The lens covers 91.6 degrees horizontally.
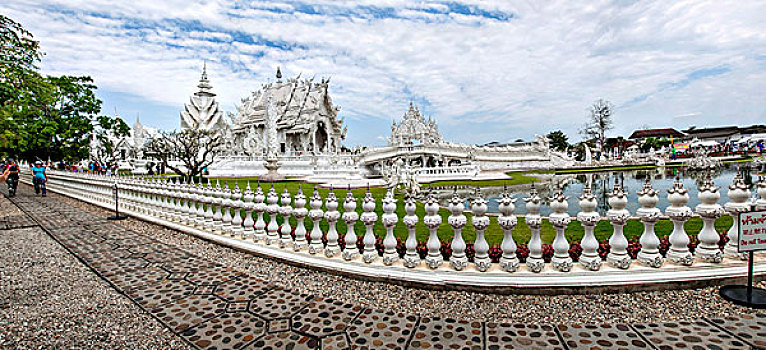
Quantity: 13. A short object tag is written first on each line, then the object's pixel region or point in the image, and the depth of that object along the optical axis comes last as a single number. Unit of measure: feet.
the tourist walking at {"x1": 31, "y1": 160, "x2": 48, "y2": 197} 61.16
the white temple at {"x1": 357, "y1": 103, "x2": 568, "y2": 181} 86.44
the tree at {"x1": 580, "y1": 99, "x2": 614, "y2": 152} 176.35
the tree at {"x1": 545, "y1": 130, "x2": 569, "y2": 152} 265.13
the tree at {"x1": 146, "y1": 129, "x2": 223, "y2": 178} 46.91
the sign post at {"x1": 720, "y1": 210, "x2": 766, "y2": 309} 11.37
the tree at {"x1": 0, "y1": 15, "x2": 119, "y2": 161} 35.06
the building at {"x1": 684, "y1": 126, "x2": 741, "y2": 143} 263.70
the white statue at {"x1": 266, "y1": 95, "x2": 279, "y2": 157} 132.16
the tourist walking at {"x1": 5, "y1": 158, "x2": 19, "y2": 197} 58.47
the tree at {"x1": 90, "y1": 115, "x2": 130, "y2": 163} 96.53
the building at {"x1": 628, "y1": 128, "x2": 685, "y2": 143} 294.97
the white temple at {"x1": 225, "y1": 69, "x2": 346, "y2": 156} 138.31
